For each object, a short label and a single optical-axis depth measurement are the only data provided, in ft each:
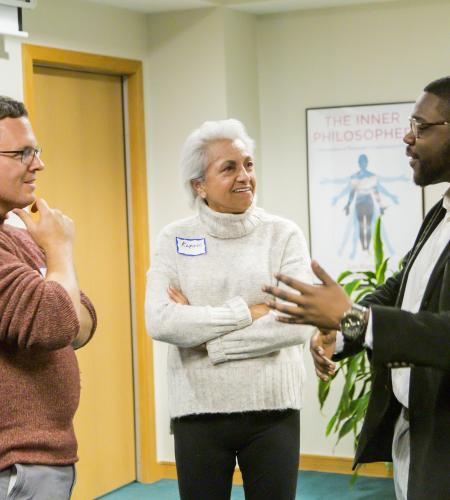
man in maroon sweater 6.79
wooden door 14.99
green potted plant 14.92
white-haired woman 9.61
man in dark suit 6.26
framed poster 16.40
